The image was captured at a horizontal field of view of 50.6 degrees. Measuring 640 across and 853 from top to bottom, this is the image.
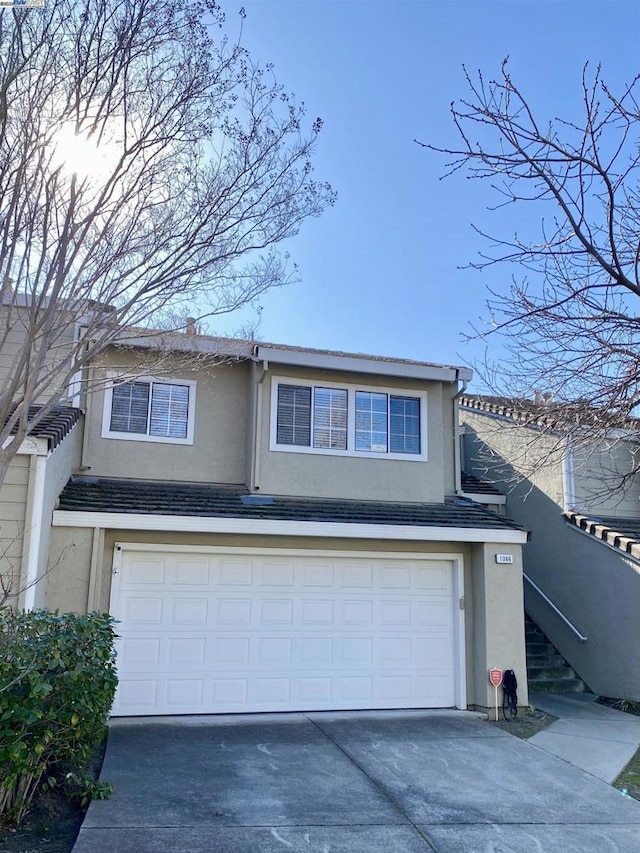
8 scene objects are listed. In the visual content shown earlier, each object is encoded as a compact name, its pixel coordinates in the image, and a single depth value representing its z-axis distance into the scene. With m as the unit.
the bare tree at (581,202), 4.74
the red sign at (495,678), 9.59
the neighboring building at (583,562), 10.92
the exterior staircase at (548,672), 11.52
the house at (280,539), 9.06
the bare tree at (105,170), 5.36
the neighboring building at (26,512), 7.20
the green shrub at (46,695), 5.03
